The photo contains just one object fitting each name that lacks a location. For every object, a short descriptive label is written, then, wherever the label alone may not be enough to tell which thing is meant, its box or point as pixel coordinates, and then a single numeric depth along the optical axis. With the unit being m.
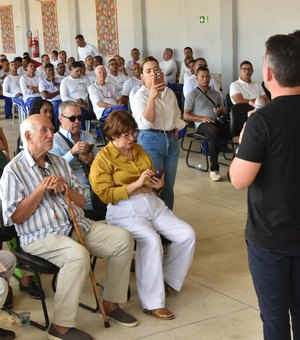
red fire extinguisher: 20.70
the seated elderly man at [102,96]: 9.38
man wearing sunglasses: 4.66
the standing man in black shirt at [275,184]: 2.36
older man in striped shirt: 3.60
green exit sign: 13.70
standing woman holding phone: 5.02
